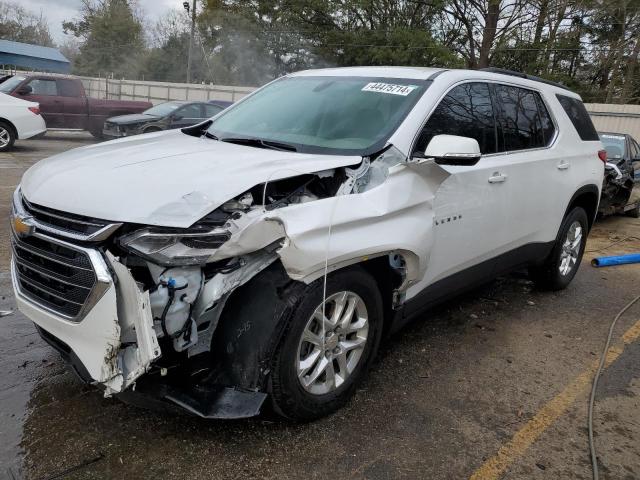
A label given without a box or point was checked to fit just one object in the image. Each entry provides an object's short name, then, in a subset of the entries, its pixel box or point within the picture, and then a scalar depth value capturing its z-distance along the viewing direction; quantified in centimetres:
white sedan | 1257
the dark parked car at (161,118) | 1416
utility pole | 3160
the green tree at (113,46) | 5138
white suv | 233
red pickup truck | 1445
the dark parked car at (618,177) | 877
